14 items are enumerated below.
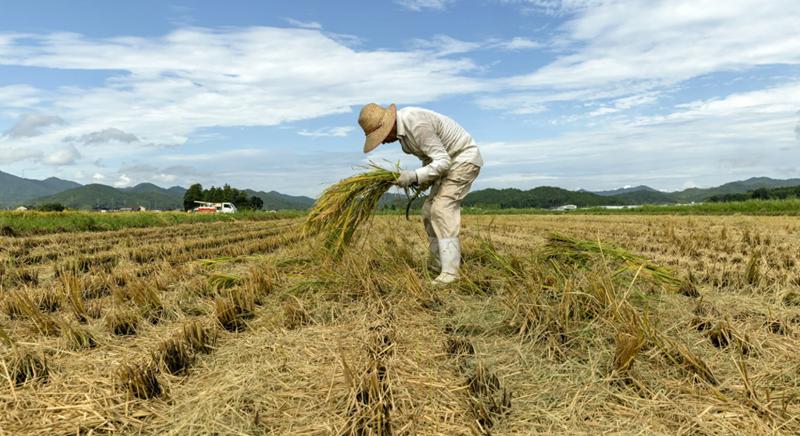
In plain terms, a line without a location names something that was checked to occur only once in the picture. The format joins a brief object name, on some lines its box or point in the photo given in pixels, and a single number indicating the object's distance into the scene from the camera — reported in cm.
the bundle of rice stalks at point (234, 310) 329
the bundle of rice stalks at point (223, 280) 447
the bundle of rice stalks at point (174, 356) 250
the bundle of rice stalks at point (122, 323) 324
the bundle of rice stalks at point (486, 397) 195
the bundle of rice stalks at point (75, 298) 365
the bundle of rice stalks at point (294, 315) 321
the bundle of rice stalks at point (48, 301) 398
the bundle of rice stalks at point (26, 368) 243
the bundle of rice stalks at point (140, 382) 219
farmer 425
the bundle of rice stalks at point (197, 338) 277
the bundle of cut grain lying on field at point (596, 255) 404
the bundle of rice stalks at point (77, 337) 289
